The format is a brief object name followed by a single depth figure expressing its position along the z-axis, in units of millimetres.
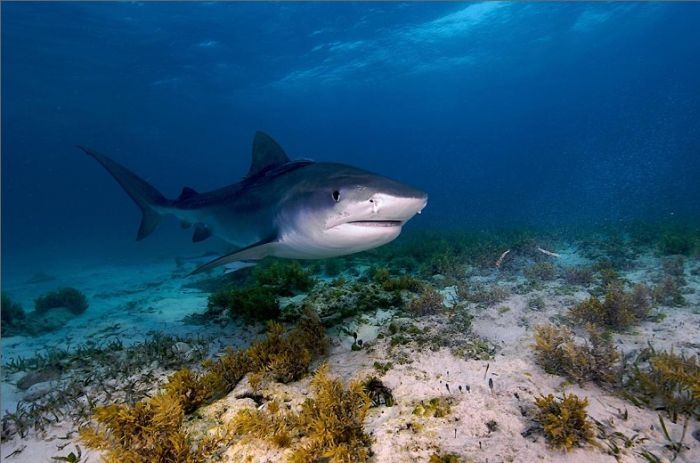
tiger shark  3145
